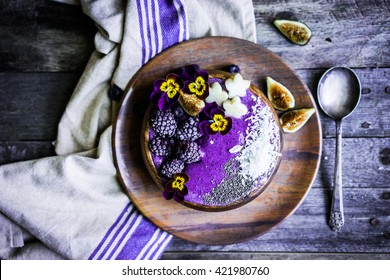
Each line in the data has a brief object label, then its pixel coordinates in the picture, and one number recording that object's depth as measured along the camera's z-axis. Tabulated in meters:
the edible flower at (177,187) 0.53
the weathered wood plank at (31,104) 0.63
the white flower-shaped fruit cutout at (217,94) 0.53
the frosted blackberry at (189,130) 0.52
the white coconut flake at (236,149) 0.53
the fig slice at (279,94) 0.57
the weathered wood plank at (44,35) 0.63
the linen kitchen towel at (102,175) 0.58
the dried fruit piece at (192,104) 0.52
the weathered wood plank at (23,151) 0.63
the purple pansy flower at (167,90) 0.52
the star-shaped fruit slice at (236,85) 0.54
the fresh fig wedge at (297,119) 0.57
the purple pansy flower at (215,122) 0.52
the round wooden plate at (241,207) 0.57
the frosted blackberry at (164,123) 0.52
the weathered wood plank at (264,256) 0.63
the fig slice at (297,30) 0.61
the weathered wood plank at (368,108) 0.62
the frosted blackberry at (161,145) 0.54
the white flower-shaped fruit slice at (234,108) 0.53
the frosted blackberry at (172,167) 0.53
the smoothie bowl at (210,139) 0.53
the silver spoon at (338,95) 0.60
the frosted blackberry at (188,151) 0.52
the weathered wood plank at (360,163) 0.62
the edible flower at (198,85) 0.53
